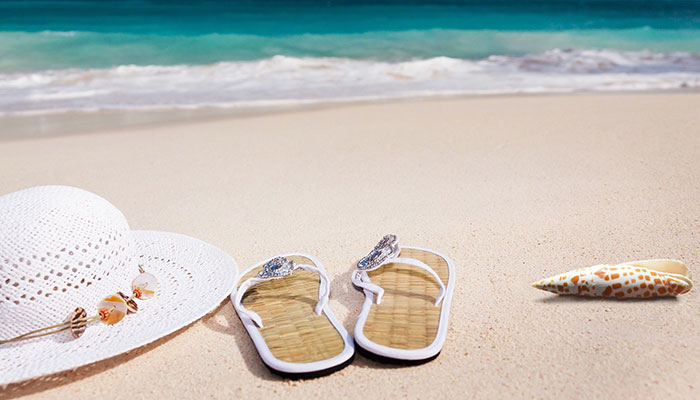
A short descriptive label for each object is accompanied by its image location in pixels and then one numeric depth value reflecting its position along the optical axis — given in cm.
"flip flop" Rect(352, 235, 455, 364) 75
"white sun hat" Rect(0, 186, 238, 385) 73
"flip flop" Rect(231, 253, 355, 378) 74
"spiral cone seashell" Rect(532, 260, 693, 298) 83
